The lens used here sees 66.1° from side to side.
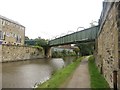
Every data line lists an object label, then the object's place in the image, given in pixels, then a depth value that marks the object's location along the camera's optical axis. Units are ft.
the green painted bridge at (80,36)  51.68
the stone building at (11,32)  85.52
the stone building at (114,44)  13.32
